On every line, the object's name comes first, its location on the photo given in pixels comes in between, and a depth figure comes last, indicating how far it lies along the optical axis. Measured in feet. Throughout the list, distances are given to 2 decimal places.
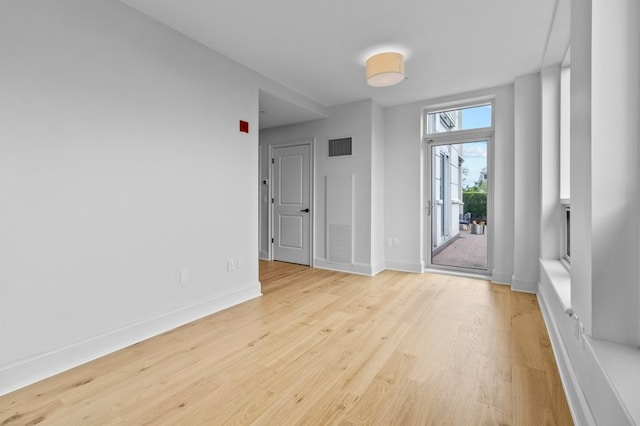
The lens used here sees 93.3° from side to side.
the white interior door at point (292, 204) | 16.79
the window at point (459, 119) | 13.97
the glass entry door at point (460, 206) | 14.29
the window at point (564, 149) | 10.43
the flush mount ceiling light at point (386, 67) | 9.72
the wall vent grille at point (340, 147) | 15.29
